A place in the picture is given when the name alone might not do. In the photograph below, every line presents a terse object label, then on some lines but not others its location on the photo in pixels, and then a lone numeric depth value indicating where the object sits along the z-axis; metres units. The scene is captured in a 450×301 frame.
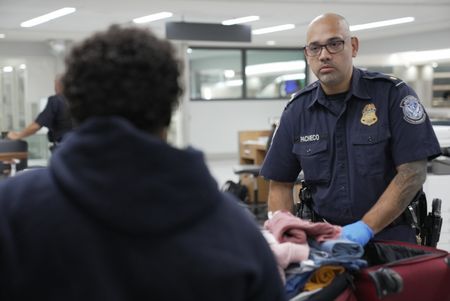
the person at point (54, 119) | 4.93
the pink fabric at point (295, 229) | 1.22
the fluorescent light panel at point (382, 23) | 8.26
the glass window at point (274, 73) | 11.51
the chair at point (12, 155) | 5.15
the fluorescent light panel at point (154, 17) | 7.43
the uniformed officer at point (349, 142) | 1.62
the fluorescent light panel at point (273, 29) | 8.81
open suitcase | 1.17
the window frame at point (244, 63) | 11.15
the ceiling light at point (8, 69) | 9.73
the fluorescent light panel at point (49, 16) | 6.89
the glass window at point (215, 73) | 11.05
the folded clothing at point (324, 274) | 1.20
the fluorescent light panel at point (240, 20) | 7.81
